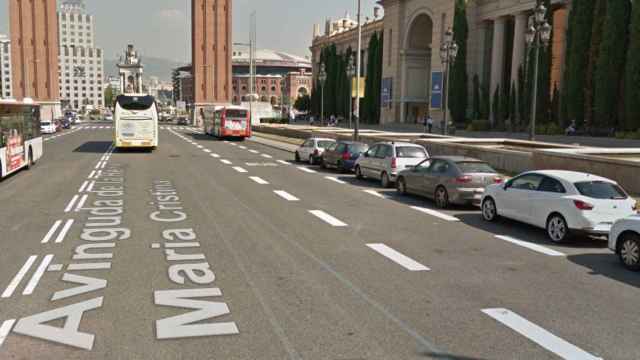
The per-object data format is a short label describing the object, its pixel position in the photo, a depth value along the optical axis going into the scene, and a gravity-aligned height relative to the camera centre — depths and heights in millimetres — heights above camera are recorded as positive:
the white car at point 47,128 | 63844 -2048
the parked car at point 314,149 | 30066 -1734
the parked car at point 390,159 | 21562 -1573
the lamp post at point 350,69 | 44812 +3485
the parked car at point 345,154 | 26172 -1745
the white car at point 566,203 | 11930 -1722
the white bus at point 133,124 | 34969 -776
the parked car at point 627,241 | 10031 -2053
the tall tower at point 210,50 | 111375 +11774
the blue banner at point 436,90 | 66125 +3022
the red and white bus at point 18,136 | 21078 -1078
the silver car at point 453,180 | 16562 -1766
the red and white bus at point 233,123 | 51969 -879
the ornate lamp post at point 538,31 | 25516 +3828
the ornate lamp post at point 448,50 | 36000 +4119
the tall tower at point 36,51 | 109312 +10653
